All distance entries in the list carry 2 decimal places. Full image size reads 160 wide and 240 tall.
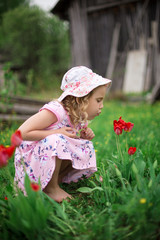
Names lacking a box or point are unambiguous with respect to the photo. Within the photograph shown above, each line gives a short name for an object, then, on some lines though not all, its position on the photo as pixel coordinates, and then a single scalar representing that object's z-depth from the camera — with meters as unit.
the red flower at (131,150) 1.49
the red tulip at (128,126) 1.55
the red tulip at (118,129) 1.53
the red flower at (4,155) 1.00
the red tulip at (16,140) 1.10
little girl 1.52
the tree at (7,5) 12.41
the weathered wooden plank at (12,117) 3.64
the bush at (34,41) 15.06
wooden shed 7.54
